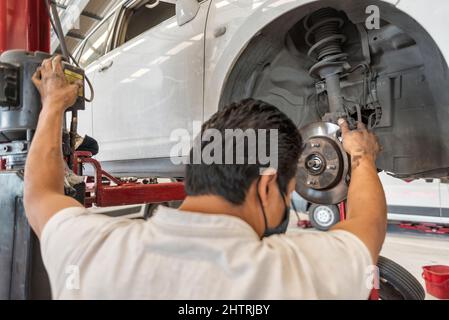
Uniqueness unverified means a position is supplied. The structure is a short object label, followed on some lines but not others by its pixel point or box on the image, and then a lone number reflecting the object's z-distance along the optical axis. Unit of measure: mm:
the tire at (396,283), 1178
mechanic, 432
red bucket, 1799
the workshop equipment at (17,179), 806
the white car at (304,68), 1065
